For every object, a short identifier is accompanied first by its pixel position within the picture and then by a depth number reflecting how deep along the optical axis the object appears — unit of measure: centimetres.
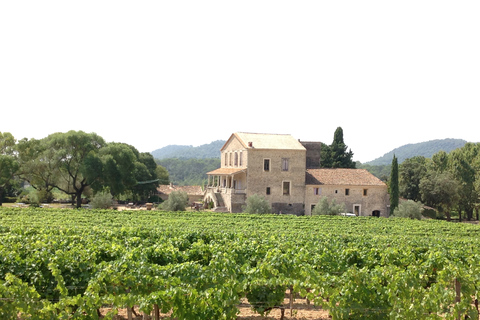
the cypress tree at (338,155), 5909
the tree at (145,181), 5903
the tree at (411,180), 5096
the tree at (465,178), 5056
